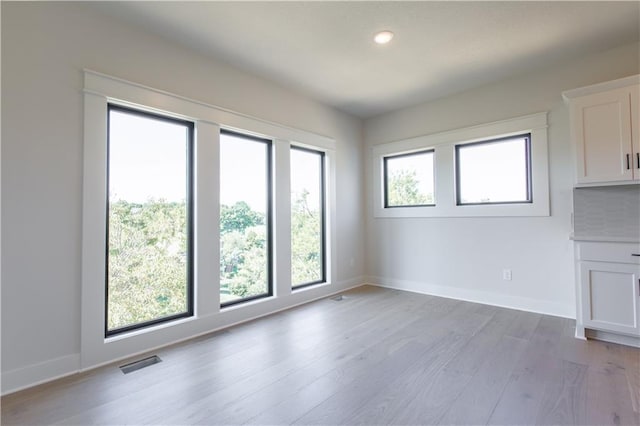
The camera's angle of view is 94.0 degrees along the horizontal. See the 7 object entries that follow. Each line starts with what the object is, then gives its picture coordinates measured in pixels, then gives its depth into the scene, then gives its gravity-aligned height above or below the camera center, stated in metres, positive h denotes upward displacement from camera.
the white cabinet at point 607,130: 2.58 +0.78
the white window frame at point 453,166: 3.40 +0.69
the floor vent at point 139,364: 2.22 -1.09
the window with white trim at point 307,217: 4.02 +0.04
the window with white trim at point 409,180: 4.40 +0.61
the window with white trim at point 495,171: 3.60 +0.60
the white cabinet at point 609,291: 2.48 -0.64
